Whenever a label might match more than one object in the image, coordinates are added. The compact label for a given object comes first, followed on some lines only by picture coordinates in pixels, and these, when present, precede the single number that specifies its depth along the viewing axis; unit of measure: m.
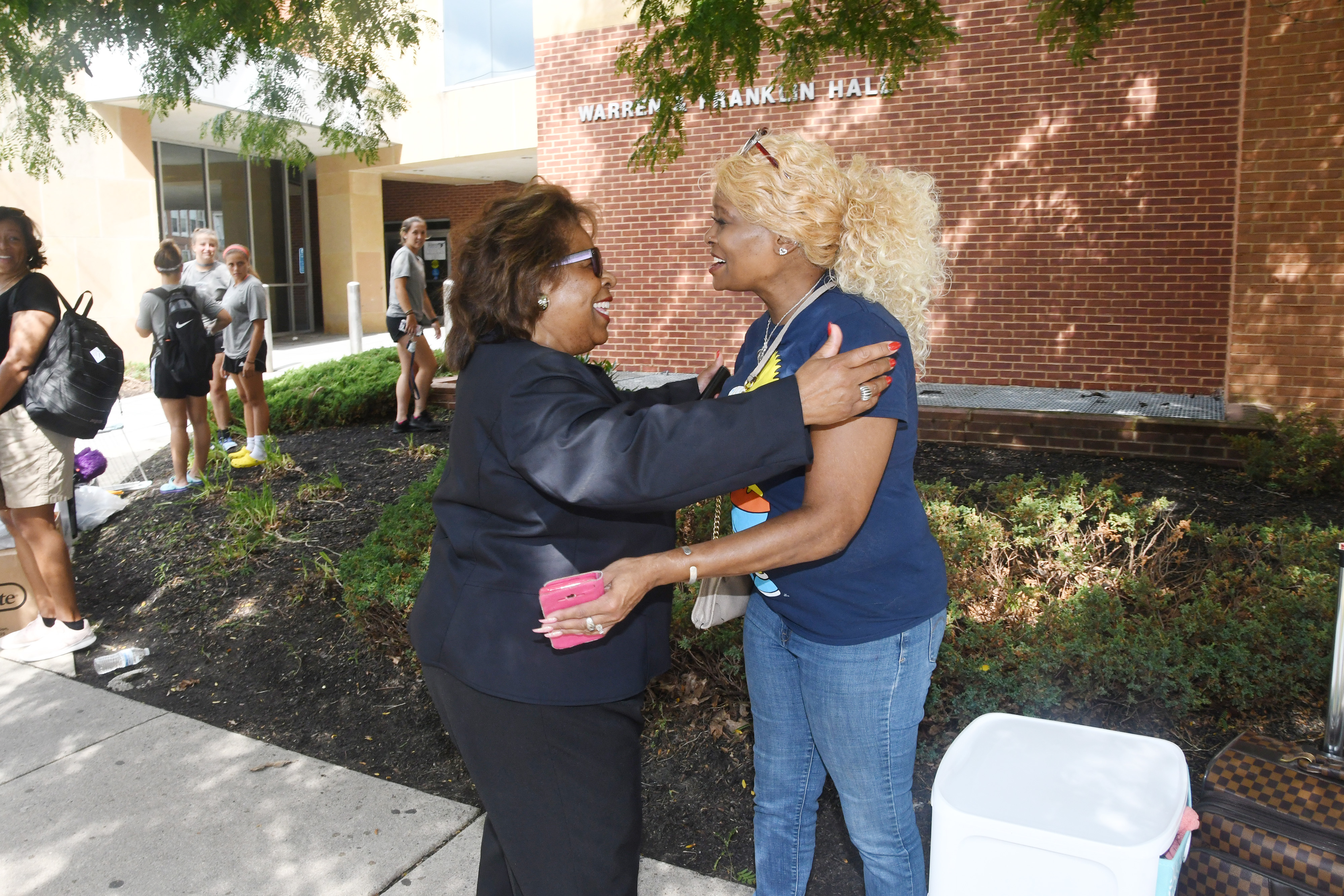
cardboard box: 4.84
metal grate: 8.30
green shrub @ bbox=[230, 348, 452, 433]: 9.14
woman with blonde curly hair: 2.06
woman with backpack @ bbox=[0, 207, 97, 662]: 4.47
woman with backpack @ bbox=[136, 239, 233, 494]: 7.20
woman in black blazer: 1.70
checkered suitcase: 1.81
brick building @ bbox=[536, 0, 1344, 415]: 7.68
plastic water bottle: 4.63
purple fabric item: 6.95
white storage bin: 1.51
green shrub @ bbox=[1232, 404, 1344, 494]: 6.20
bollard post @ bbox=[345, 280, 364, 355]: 13.62
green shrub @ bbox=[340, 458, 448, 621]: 4.46
